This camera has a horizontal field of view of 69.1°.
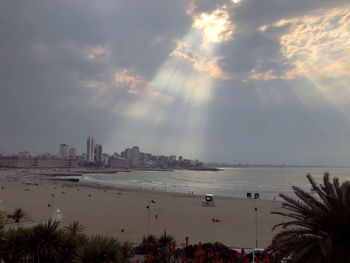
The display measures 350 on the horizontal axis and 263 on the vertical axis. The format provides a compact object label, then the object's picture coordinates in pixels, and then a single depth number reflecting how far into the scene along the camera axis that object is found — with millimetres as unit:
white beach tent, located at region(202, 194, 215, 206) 38719
